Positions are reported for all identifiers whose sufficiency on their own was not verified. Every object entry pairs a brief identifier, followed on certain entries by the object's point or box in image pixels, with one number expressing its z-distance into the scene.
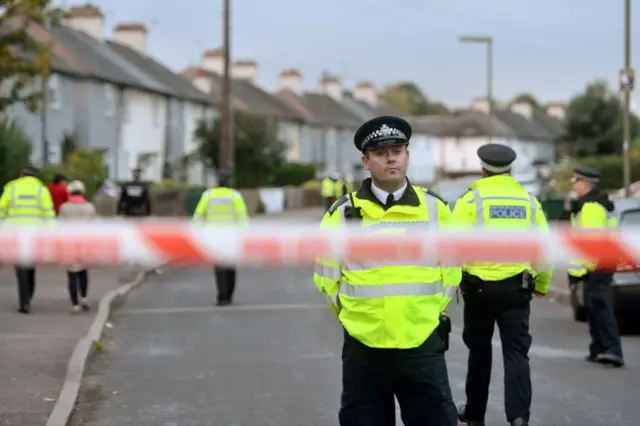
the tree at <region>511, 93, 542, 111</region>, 151.07
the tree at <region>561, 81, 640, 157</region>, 63.50
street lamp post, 41.91
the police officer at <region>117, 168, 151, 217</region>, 23.69
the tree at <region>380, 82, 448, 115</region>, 135.50
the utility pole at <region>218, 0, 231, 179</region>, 32.88
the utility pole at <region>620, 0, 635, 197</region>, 22.39
